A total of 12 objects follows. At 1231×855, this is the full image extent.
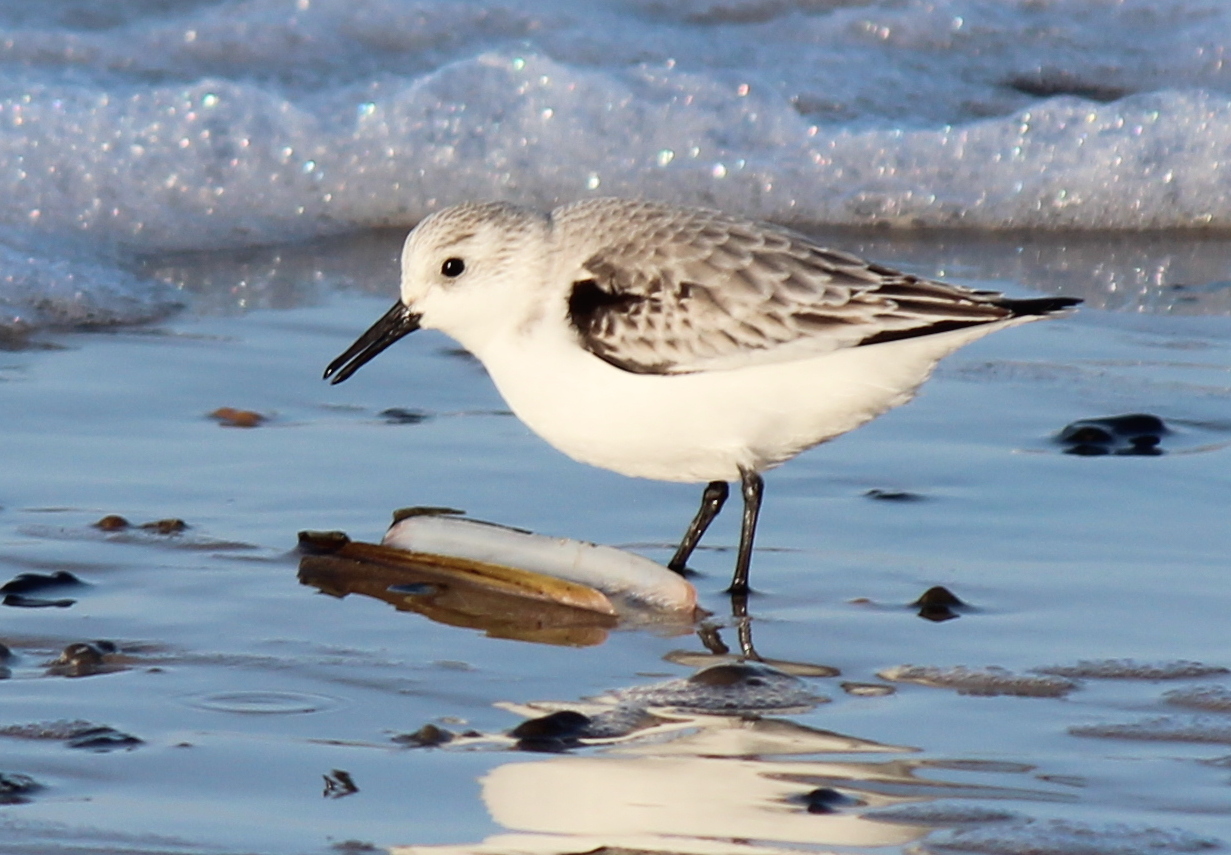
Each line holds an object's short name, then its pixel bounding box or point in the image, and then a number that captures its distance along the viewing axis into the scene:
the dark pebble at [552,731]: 7.27
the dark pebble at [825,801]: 6.69
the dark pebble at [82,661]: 7.87
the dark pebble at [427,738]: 7.25
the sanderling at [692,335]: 9.25
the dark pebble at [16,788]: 6.56
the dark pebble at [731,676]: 7.95
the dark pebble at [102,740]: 7.10
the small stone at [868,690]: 7.93
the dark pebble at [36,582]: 8.81
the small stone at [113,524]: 9.73
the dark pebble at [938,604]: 8.89
